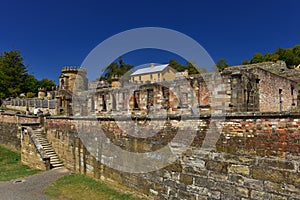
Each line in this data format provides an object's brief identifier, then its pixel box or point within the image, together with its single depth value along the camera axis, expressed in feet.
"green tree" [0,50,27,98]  148.55
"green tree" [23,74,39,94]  162.57
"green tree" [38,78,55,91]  199.59
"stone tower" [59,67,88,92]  155.84
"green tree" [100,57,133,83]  217.97
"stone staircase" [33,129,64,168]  49.16
